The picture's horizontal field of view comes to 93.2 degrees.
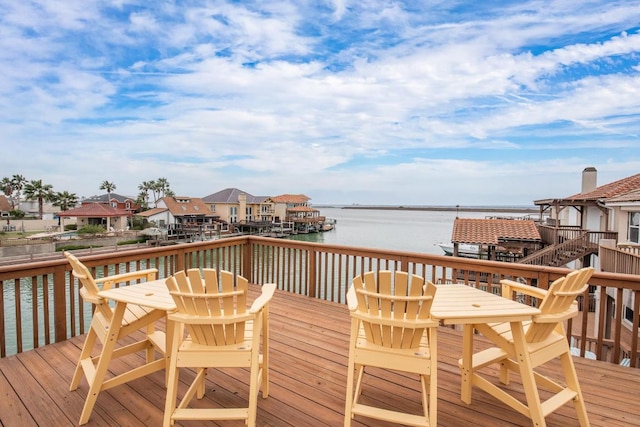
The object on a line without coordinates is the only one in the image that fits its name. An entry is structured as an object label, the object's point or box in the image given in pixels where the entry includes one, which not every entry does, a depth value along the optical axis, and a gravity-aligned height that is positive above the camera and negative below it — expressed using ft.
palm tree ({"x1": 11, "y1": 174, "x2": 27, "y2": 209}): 126.31 +9.85
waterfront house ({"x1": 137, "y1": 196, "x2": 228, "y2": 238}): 106.20 -4.34
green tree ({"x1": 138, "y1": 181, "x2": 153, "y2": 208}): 161.43 +9.53
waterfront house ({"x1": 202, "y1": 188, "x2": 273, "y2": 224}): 130.21 +0.19
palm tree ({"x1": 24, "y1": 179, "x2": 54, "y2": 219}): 121.60 +5.84
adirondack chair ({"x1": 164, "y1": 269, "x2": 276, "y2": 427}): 5.81 -2.56
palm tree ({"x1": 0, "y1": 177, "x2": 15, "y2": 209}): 127.34 +8.21
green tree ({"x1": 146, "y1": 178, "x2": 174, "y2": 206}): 165.88 +10.25
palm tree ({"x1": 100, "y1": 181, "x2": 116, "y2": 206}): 148.66 +9.80
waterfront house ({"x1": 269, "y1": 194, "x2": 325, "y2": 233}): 146.61 -3.65
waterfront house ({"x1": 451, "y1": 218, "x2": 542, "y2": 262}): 43.42 -3.91
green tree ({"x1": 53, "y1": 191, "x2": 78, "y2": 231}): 125.80 +2.39
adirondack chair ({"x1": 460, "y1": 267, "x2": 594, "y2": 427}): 6.03 -2.98
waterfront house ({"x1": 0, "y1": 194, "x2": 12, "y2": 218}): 107.12 -0.93
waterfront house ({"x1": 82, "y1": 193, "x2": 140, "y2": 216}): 124.09 +2.01
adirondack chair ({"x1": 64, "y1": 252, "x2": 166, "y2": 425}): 6.64 -3.15
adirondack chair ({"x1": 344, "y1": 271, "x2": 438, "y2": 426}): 5.64 -2.47
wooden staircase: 36.65 -5.50
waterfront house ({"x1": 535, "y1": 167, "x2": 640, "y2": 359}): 24.52 -2.65
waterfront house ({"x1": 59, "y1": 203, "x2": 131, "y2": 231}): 96.94 -3.30
